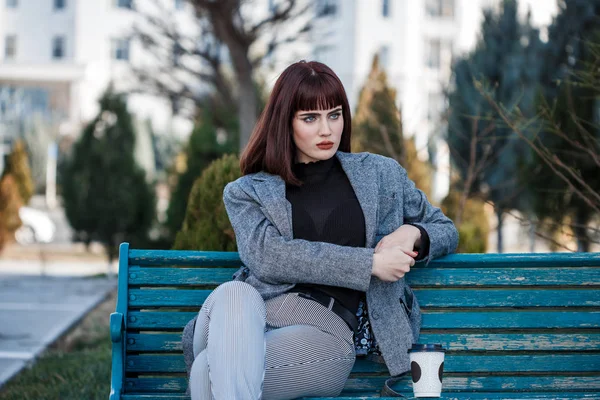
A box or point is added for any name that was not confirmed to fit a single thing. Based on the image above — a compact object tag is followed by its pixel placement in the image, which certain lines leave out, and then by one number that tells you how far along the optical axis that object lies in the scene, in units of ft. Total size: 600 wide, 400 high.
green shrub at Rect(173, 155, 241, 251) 16.51
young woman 10.19
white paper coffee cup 9.53
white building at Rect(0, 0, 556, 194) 138.10
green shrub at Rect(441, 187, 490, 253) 21.22
